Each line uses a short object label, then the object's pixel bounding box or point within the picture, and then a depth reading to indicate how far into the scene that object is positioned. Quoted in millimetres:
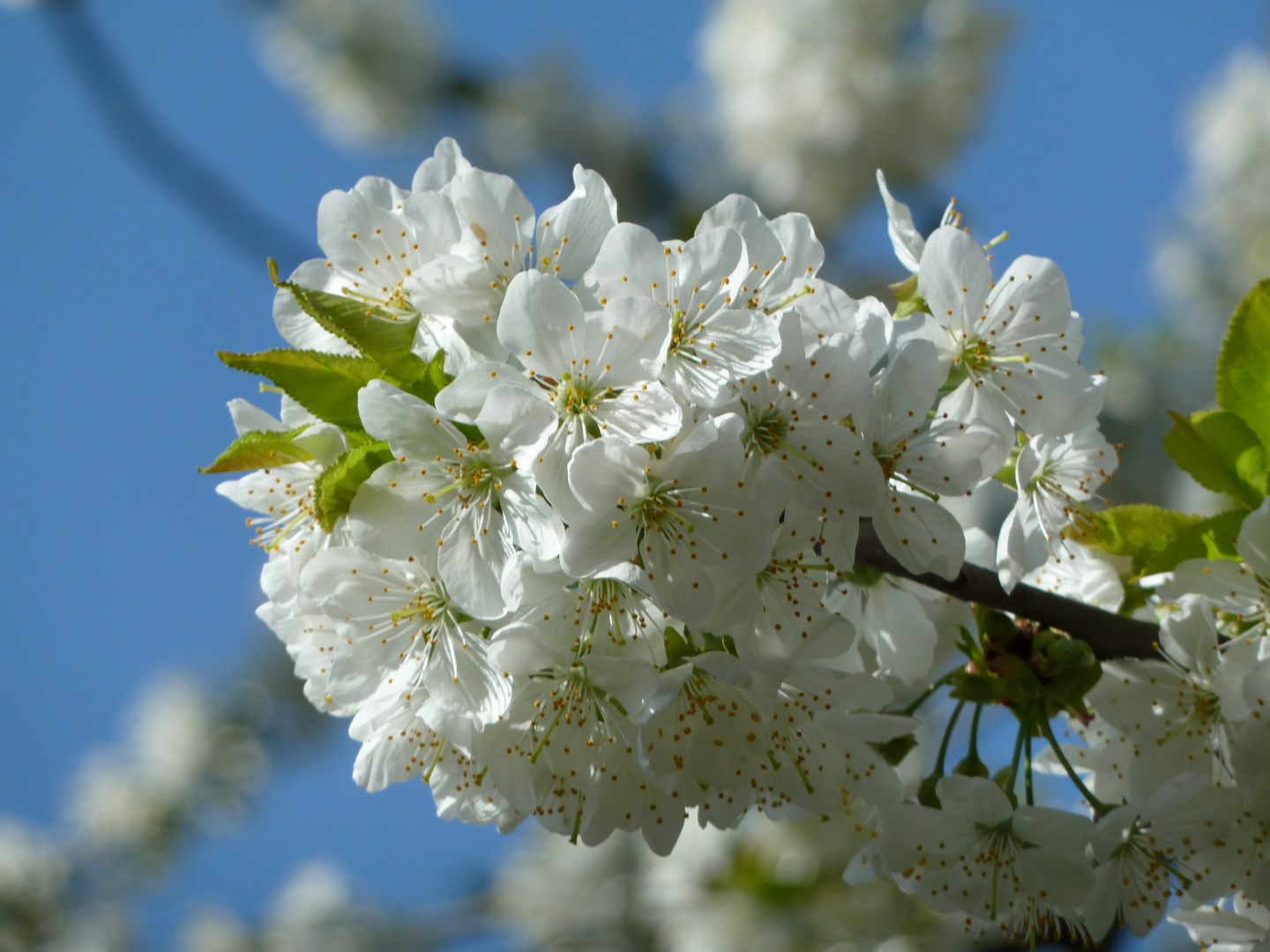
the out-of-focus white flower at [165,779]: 4174
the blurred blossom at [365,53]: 4861
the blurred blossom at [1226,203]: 4249
